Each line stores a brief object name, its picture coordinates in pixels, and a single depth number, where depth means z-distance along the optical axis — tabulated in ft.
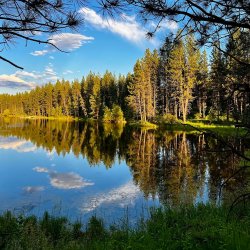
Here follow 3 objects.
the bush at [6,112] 393.57
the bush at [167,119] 133.28
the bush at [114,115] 187.23
